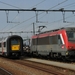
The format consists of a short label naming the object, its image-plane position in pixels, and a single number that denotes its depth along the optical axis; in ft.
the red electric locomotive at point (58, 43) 77.61
